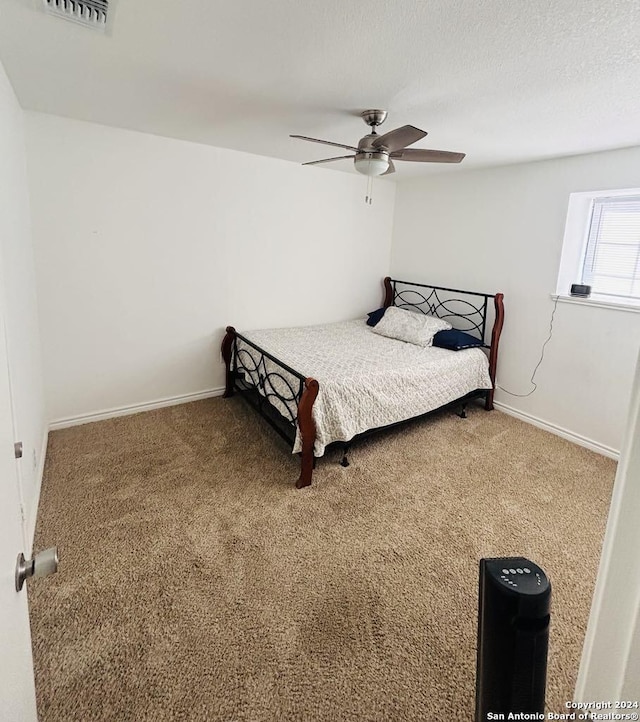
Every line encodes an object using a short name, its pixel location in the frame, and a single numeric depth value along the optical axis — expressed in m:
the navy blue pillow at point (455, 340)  3.67
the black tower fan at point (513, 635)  0.83
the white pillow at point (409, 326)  3.81
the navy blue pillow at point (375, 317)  4.43
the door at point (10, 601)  0.66
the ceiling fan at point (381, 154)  2.32
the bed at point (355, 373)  2.68
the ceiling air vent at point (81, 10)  1.47
